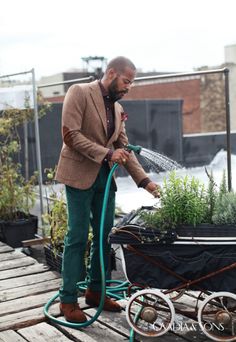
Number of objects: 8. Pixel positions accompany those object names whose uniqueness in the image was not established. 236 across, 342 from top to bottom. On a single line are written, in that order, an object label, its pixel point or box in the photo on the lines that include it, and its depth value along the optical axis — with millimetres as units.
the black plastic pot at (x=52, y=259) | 4078
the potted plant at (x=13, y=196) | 5148
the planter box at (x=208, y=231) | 2662
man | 2938
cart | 2658
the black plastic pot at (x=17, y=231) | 5125
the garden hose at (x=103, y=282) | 2930
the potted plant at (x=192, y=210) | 2717
